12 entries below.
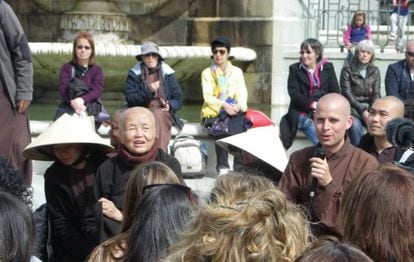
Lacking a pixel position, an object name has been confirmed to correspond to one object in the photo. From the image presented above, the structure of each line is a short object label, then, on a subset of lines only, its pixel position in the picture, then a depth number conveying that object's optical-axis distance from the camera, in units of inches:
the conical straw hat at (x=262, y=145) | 304.5
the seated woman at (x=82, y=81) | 464.3
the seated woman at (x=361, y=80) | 511.9
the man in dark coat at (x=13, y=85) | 357.9
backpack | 449.2
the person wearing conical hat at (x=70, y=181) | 295.3
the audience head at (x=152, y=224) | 190.7
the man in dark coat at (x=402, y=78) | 504.7
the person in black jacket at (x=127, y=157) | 284.1
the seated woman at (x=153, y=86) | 466.7
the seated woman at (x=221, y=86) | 480.7
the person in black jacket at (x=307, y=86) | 483.1
